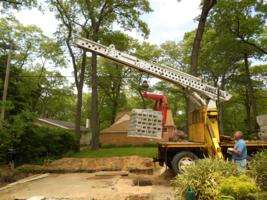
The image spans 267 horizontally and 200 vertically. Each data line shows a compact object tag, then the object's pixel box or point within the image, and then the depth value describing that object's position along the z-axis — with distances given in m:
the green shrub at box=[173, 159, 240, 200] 5.44
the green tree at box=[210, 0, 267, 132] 22.95
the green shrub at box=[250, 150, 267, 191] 5.74
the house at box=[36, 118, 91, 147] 36.31
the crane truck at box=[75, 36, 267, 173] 9.62
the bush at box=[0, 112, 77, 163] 13.11
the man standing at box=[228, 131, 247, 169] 7.56
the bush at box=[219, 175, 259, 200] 4.61
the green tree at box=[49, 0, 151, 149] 25.81
